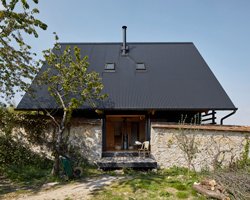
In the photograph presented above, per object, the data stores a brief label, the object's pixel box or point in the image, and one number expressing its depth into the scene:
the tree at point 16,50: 6.54
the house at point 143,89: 10.83
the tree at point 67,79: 8.66
